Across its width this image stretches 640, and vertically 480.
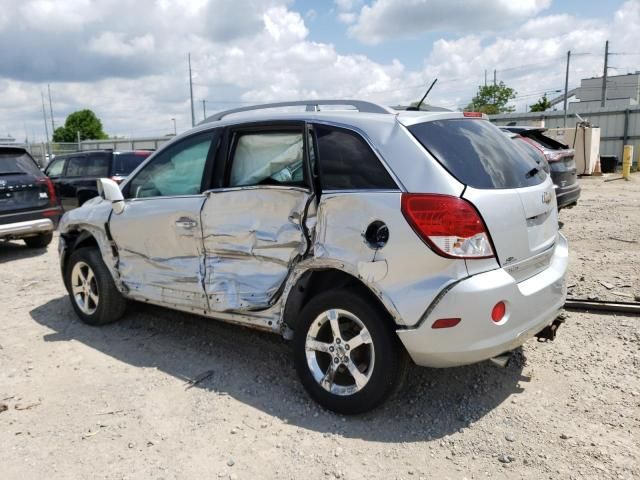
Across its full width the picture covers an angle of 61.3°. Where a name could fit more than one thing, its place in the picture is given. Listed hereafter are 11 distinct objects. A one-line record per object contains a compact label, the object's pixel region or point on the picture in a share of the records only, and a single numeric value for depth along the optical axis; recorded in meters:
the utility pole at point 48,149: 26.89
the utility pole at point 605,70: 38.19
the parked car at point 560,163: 8.43
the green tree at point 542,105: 51.03
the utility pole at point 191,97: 31.64
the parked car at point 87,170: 10.82
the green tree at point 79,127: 75.75
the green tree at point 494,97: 51.50
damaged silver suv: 2.82
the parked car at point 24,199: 8.10
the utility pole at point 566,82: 37.09
